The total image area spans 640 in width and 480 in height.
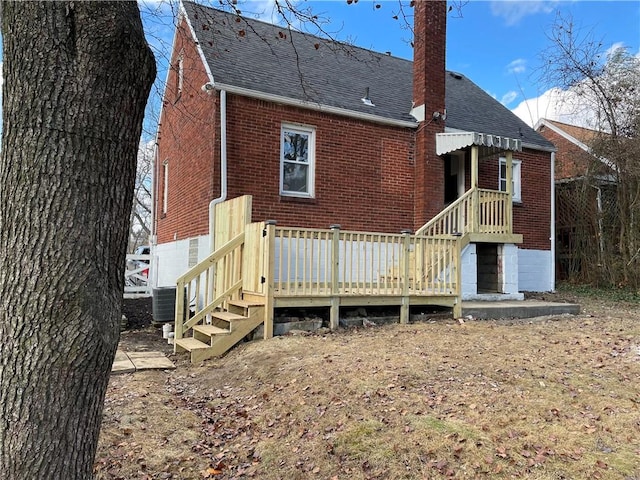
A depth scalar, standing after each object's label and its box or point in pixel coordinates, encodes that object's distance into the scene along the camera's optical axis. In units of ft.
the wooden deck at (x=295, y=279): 23.03
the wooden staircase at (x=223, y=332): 21.93
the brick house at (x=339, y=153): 31.12
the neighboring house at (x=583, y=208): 44.93
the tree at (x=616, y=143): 41.63
